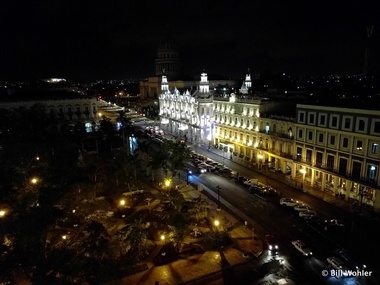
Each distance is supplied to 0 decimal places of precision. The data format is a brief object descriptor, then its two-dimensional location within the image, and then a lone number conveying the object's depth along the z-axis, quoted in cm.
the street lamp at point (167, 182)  4508
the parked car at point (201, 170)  5750
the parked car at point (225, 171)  5607
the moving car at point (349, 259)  2828
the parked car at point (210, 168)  5802
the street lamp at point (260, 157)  6008
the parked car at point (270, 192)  4538
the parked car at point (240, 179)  5134
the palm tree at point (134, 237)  2855
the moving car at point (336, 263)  2777
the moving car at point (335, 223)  3541
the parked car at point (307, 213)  3770
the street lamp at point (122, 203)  4244
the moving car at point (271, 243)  3155
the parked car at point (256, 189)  4602
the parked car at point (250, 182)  4884
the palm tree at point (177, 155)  4506
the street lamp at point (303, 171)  4935
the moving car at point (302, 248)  3052
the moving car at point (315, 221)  3575
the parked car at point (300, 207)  3892
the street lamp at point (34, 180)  4246
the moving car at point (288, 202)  4060
